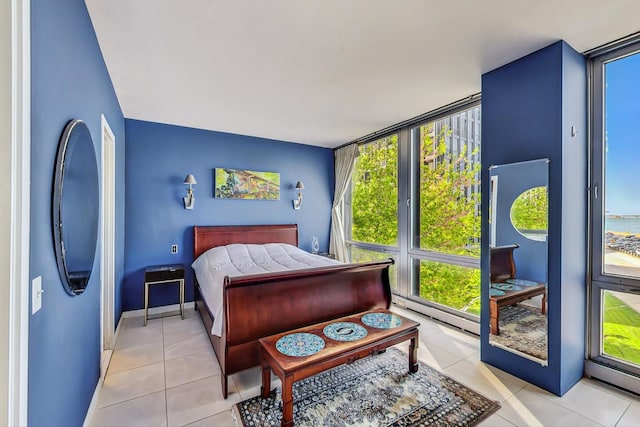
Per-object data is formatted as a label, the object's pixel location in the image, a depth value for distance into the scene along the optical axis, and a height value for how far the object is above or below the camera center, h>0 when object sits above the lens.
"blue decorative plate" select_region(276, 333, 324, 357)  1.92 -0.90
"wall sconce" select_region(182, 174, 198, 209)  4.00 +0.22
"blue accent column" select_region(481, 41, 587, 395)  2.13 +0.42
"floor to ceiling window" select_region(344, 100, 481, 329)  3.31 +0.09
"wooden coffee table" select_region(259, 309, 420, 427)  1.78 -0.90
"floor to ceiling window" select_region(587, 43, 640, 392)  2.16 -0.03
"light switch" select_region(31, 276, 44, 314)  1.04 -0.29
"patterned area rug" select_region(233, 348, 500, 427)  1.88 -1.31
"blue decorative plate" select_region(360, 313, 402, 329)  2.34 -0.88
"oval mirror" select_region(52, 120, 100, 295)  1.29 +0.04
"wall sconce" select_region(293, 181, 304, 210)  4.92 +0.24
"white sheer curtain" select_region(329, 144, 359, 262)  5.04 +0.33
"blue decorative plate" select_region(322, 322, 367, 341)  2.13 -0.89
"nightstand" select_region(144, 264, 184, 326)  3.44 -0.76
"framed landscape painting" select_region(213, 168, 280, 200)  4.27 +0.47
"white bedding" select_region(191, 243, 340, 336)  2.99 -0.59
